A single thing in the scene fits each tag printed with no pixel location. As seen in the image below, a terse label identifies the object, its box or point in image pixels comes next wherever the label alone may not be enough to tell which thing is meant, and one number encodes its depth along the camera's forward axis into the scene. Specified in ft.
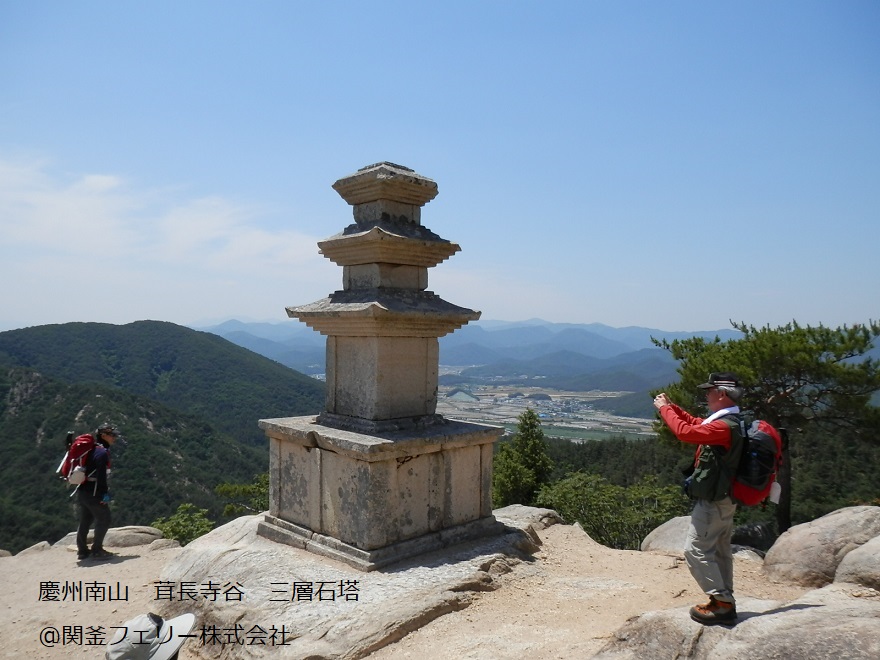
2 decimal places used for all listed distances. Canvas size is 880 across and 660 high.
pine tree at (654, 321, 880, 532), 43.73
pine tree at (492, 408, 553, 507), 68.69
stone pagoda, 21.91
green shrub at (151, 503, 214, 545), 54.44
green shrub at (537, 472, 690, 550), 49.26
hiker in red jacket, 14.39
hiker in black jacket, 28.71
